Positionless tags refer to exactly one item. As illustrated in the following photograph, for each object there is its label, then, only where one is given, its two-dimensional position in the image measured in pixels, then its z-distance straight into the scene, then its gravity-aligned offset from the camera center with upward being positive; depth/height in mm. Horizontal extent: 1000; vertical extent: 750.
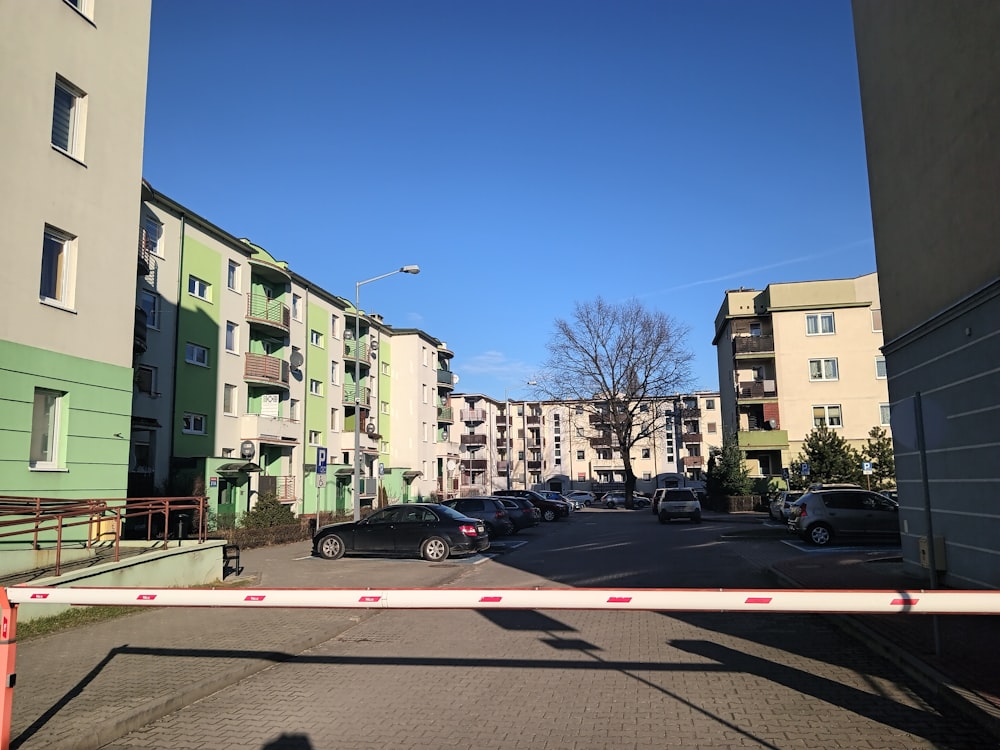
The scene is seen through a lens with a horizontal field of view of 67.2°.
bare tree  55875 +6370
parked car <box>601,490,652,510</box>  62812 -2760
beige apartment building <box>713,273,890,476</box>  48125 +6282
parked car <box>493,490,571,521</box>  40469 -2004
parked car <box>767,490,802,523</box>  30552 -1615
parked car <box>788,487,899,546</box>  19453 -1300
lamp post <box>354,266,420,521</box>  25828 +1463
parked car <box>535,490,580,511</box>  47469 -1640
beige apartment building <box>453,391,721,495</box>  95438 +2578
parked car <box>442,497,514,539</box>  25078 -1371
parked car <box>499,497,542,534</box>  29234 -1651
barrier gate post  4867 -1179
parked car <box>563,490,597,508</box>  70250 -2617
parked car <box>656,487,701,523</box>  34500 -1750
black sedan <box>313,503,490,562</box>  18281 -1528
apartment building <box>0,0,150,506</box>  12156 +4198
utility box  8191 -1038
